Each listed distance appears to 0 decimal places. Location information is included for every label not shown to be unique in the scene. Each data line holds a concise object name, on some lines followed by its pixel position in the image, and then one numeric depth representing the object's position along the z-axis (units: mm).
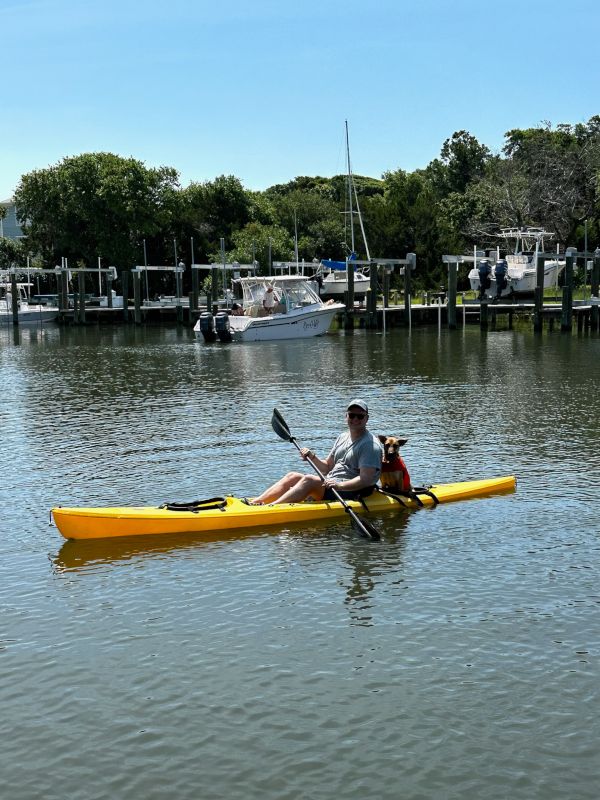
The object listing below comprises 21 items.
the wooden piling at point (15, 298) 59097
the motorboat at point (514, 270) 47688
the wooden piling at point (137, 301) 58522
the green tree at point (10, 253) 80625
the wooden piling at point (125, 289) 59138
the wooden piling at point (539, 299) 43250
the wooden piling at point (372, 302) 48000
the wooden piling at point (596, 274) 47734
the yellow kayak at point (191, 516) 11211
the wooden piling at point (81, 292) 60375
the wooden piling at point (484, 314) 45750
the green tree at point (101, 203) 68750
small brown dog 12281
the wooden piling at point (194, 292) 56594
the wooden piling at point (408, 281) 48156
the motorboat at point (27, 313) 63594
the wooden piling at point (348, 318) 50188
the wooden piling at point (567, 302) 42656
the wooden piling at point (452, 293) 44625
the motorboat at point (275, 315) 44375
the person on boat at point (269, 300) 45156
